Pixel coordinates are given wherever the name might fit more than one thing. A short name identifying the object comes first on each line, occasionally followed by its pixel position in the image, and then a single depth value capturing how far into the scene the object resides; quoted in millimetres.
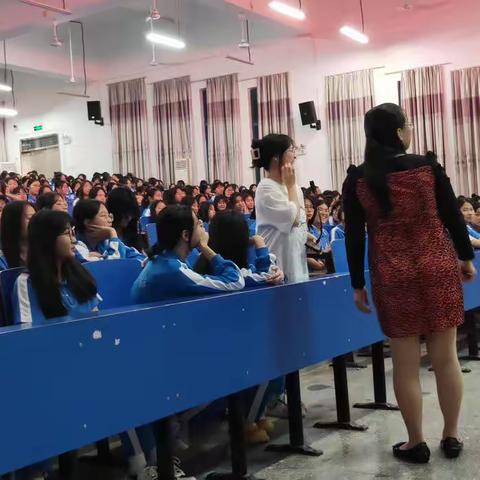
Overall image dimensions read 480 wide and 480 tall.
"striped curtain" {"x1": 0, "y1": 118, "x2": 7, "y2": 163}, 16516
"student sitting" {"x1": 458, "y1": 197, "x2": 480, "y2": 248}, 4891
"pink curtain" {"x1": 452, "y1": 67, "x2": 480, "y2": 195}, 11211
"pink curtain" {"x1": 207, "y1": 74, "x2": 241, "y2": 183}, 13312
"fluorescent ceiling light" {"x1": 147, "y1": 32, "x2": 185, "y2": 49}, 9733
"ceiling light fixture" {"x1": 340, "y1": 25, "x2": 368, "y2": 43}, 10125
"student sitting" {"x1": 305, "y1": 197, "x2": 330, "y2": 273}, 4079
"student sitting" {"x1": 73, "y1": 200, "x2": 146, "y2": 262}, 3441
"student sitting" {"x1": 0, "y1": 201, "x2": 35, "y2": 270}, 2592
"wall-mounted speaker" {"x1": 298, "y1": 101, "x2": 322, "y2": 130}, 12180
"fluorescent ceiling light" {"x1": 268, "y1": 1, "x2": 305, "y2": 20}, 8750
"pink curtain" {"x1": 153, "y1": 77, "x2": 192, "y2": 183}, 13898
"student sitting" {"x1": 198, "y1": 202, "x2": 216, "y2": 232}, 6875
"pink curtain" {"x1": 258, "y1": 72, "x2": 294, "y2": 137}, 12758
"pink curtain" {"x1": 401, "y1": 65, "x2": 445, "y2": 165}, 11477
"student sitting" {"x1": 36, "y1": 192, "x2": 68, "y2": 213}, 4387
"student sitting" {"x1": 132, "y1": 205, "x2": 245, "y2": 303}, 2160
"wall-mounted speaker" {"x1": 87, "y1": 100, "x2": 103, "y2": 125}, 14484
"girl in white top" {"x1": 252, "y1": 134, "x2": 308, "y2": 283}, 2818
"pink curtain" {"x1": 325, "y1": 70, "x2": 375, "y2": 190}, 12109
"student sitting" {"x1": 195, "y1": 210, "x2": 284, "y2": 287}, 2557
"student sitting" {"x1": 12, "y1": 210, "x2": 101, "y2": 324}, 2016
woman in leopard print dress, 2170
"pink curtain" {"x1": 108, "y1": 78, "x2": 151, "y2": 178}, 14422
